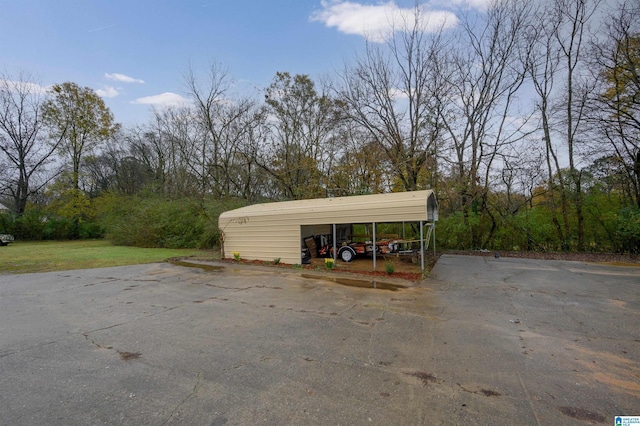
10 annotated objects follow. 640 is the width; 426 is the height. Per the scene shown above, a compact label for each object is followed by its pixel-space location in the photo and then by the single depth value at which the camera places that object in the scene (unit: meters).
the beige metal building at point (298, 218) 8.40
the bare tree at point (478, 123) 13.44
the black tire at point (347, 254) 10.59
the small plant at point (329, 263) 9.25
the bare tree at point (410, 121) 14.15
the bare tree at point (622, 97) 10.88
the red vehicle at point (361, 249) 10.58
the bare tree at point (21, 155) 23.50
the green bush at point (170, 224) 16.14
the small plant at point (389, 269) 8.18
